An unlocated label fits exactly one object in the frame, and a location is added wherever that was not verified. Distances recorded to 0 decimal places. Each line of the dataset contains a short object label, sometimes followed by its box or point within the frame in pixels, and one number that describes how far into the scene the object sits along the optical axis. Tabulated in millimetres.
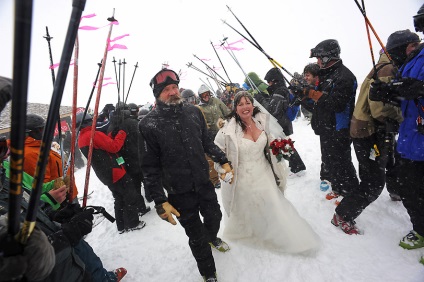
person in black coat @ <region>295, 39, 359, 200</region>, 3154
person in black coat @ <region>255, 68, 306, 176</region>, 4910
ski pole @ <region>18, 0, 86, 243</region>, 787
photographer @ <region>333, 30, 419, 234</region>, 2615
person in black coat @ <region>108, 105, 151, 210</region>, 4504
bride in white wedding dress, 2953
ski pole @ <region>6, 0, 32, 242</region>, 601
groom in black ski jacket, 2543
